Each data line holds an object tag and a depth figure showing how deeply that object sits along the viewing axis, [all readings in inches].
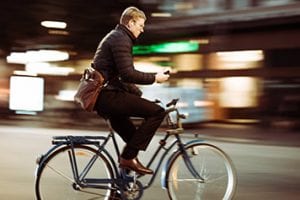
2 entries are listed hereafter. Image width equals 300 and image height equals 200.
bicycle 223.5
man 216.5
